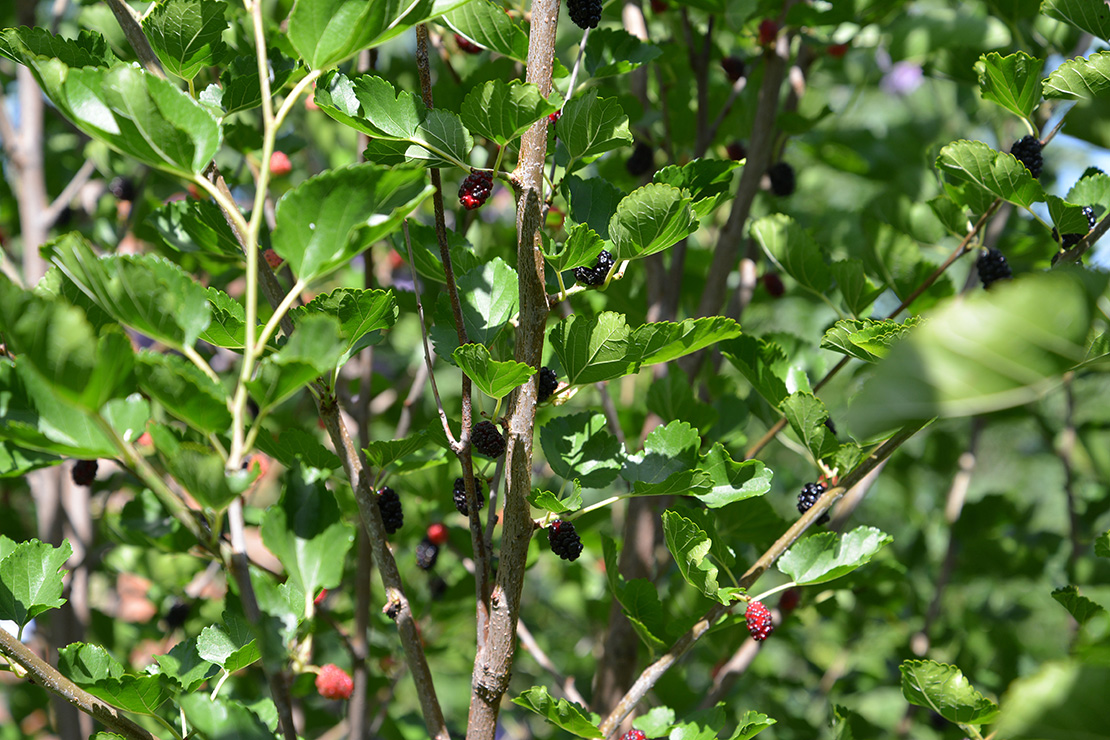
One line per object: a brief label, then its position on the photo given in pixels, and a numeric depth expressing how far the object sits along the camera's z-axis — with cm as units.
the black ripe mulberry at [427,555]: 195
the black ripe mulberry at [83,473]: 193
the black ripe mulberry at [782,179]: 208
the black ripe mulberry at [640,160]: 206
